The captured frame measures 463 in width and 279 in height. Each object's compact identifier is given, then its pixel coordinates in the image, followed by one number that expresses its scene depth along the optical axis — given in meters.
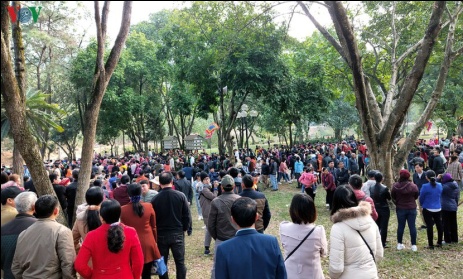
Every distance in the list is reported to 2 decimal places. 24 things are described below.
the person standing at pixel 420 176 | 7.94
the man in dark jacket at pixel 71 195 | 6.95
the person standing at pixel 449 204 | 6.39
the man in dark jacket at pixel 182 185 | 8.77
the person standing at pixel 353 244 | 3.29
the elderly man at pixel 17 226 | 3.24
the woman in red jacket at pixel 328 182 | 9.98
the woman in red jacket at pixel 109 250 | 3.13
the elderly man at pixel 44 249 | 3.16
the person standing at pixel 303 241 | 3.25
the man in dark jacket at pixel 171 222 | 4.75
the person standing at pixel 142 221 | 4.27
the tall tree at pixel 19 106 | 4.67
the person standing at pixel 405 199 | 6.12
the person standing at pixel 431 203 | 6.32
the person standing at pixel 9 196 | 3.82
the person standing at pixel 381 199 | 6.36
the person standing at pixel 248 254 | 2.54
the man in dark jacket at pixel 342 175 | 10.35
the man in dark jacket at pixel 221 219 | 4.61
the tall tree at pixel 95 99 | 5.83
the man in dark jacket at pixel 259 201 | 4.84
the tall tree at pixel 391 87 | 6.75
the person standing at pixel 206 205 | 6.19
